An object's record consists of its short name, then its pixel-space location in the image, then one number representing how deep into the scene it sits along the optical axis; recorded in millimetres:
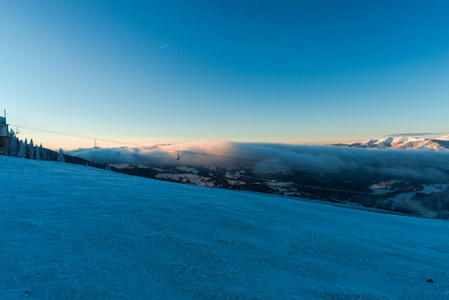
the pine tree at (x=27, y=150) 48506
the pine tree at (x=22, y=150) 43456
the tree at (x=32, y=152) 49562
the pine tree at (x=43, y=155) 52075
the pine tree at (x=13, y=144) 41162
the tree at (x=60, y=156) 49462
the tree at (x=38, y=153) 48025
